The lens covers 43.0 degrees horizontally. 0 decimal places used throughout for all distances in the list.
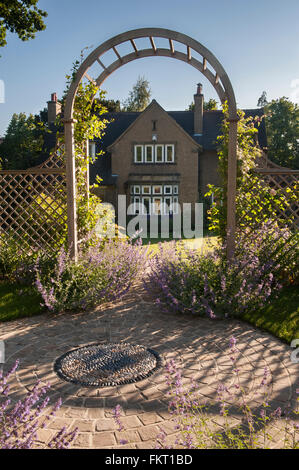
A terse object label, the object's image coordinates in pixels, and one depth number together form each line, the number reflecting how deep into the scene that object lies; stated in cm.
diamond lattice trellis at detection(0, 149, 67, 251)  675
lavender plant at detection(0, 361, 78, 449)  217
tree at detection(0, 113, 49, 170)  2636
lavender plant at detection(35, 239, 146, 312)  562
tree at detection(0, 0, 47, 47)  1181
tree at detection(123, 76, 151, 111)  3646
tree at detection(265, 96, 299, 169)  2794
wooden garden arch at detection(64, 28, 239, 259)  595
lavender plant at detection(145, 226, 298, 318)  538
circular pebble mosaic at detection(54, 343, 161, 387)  379
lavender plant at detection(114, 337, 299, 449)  240
